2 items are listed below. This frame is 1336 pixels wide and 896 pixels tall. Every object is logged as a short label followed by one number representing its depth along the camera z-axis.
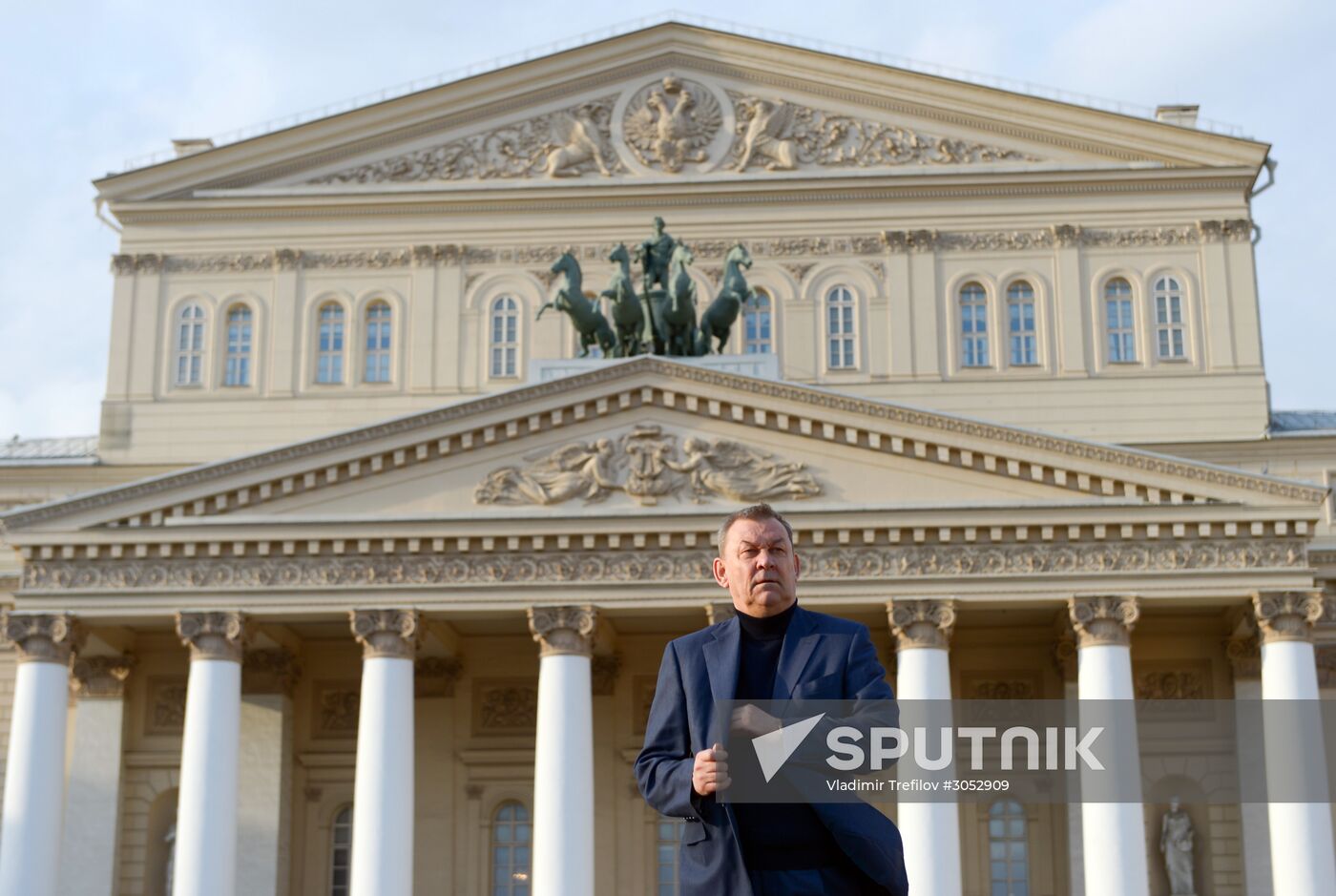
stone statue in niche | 31.73
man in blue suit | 6.03
